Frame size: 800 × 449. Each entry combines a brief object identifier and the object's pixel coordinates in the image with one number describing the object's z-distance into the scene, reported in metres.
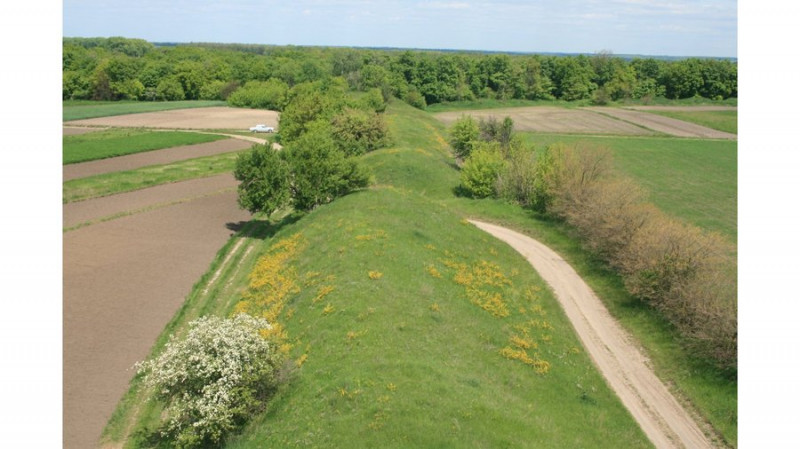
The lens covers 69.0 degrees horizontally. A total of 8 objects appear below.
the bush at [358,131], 86.31
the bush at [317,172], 63.00
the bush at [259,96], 164.88
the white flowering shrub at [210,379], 28.44
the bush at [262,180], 60.38
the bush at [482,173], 75.69
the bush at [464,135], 94.31
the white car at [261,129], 127.88
